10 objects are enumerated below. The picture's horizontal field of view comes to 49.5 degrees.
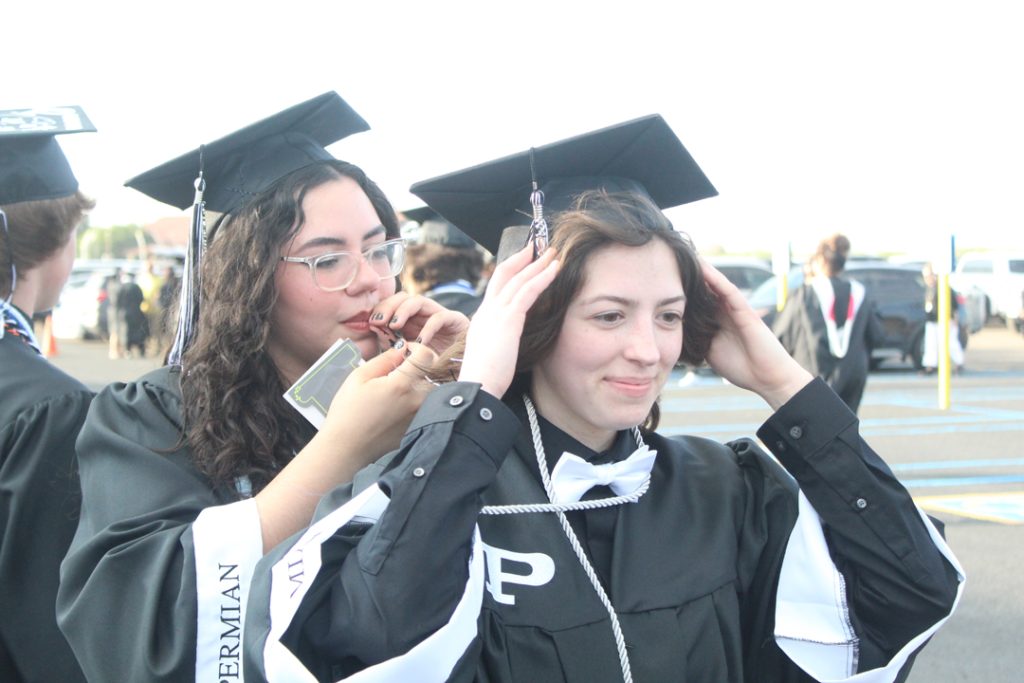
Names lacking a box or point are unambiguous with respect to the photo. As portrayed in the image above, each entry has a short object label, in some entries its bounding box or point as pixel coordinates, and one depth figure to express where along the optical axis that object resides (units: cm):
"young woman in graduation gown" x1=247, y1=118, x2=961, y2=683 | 183
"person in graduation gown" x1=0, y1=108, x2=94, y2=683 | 241
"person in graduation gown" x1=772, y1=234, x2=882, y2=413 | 884
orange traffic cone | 2096
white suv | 2917
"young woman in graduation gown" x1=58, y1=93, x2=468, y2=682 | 202
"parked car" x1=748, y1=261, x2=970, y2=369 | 1905
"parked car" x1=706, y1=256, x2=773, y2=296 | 2238
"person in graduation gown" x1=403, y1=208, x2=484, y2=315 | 683
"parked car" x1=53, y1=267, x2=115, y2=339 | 2642
